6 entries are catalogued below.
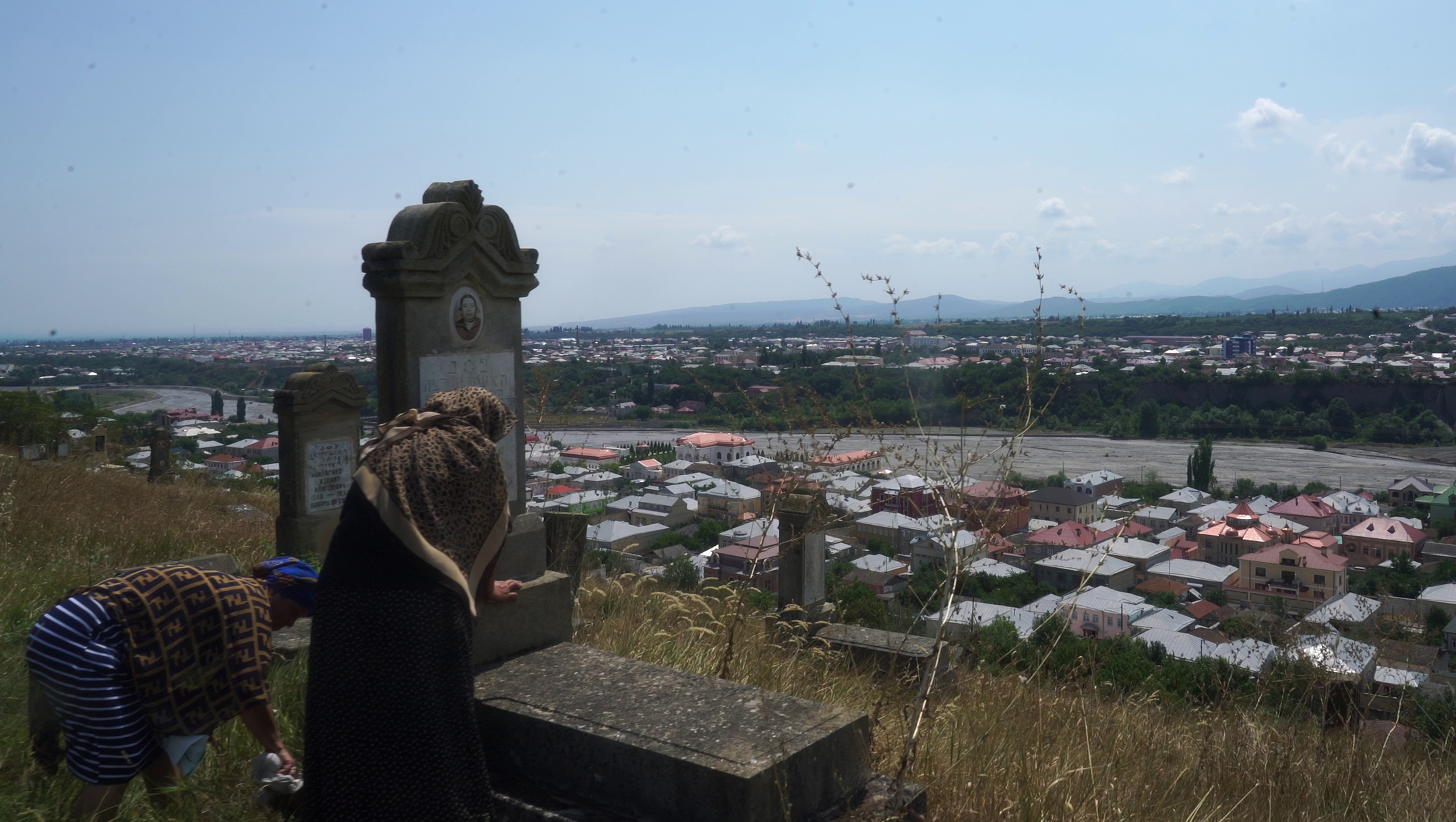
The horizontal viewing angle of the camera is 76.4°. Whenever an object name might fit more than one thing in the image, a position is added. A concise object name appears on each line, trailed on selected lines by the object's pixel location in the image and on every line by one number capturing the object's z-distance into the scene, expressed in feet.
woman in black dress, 6.76
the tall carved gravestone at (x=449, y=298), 10.11
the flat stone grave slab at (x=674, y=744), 7.05
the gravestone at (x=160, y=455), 39.52
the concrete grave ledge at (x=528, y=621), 9.78
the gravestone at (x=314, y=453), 23.62
